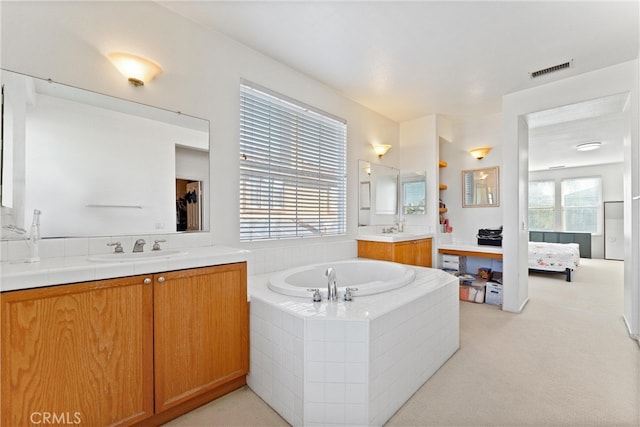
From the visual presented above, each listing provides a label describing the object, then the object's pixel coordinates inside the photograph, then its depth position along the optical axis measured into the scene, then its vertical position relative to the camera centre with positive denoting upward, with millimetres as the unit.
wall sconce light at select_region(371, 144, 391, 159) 3841 +908
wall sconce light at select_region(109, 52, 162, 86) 1753 +966
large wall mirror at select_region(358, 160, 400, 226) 3643 +283
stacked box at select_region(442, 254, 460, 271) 4023 -738
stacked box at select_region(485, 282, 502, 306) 3457 -1034
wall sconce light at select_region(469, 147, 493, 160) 4066 +916
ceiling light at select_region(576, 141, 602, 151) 4988 +1248
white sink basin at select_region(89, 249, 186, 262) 1492 -257
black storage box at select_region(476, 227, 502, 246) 3752 -334
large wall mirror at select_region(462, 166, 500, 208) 4070 +383
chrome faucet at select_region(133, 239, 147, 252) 1786 -211
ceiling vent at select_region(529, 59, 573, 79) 2645 +1432
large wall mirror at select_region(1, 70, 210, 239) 1481 +315
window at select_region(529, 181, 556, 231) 7676 +214
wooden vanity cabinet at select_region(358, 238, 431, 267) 3287 -481
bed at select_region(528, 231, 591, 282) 4797 -827
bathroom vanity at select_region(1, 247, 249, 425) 1113 -643
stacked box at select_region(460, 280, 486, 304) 3627 -1064
